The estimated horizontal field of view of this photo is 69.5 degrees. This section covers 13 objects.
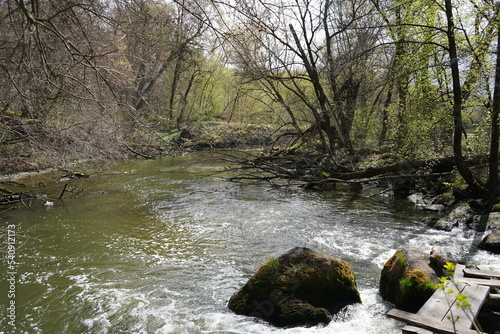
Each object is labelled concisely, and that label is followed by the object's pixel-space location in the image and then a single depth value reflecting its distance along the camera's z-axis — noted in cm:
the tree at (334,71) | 1352
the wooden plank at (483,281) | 489
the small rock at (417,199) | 1106
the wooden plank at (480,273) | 521
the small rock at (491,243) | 703
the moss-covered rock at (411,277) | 495
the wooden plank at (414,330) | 393
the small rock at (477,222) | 846
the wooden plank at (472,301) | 396
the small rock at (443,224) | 864
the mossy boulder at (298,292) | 488
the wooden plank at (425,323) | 379
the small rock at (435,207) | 1028
